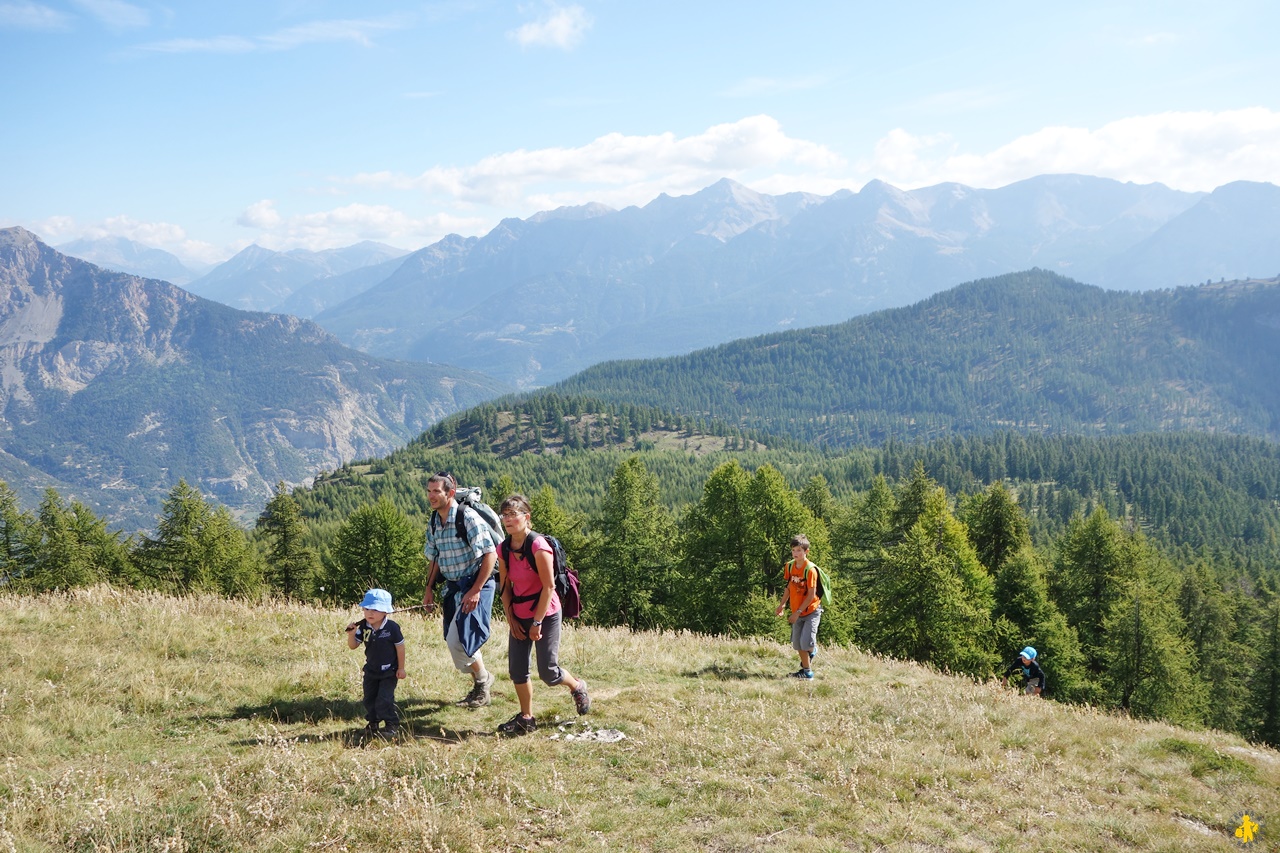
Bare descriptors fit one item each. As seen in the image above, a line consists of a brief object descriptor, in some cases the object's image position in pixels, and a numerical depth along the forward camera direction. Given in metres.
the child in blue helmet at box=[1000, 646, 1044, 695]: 14.68
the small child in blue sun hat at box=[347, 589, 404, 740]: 8.42
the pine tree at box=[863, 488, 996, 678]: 26.44
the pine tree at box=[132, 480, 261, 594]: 40.56
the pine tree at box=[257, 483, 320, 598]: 42.81
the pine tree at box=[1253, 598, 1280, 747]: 37.34
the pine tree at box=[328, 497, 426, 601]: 40.47
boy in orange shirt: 12.59
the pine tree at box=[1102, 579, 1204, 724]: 30.61
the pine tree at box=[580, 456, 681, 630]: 35.34
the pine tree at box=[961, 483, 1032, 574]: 35.09
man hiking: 9.05
